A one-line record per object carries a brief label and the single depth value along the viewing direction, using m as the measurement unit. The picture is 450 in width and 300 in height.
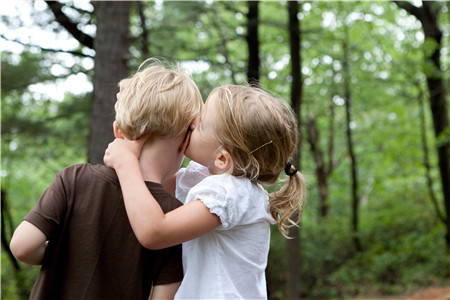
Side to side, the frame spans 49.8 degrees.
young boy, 1.62
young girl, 1.62
